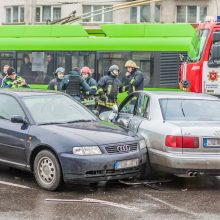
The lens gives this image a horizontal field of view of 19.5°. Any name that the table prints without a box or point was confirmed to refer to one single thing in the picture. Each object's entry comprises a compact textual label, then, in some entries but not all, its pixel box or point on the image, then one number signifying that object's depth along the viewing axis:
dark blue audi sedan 8.74
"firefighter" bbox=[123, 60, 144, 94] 15.66
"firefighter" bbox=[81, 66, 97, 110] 14.64
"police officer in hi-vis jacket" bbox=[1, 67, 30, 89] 14.73
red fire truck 15.45
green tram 19.22
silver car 9.09
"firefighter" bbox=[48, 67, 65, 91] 14.78
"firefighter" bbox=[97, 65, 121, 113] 14.43
